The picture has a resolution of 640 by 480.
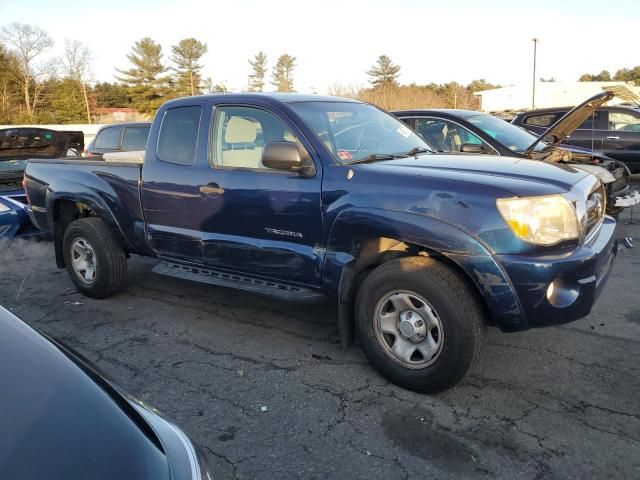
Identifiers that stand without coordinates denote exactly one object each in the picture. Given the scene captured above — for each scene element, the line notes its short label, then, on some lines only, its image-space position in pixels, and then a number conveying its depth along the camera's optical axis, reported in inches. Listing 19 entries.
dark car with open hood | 263.7
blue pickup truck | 121.7
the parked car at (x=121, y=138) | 430.6
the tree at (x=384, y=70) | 2913.4
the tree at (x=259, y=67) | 2812.5
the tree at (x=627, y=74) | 3320.6
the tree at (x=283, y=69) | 2662.4
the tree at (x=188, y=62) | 2481.5
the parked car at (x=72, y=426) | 59.4
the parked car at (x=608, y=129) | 436.8
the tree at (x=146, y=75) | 2481.5
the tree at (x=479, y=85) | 3245.6
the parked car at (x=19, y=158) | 280.1
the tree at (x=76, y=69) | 2285.2
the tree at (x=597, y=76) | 3349.9
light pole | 1893.7
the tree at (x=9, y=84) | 2025.1
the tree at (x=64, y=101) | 2167.8
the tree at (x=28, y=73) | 2153.1
